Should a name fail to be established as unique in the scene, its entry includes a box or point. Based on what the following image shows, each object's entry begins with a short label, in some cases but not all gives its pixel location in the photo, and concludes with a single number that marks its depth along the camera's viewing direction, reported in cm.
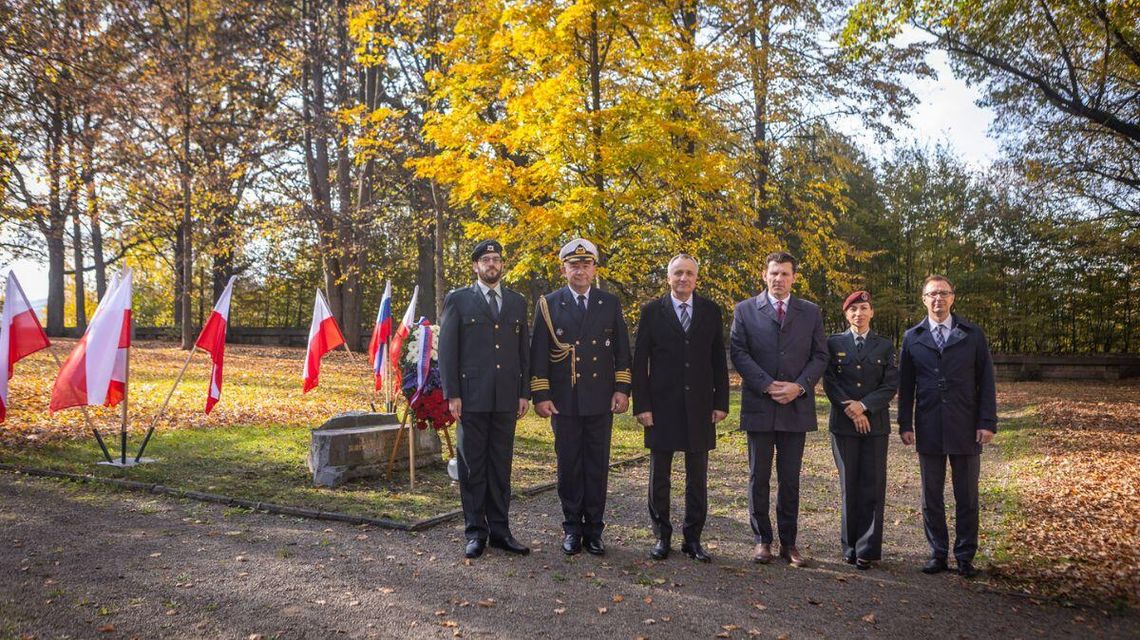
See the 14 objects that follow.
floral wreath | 776
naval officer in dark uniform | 541
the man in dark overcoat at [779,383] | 522
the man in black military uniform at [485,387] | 543
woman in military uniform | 525
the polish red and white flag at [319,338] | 875
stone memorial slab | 768
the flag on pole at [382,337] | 890
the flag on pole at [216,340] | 801
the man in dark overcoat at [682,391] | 532
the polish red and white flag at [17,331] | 736
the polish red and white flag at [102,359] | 754
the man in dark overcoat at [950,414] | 518
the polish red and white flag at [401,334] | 849
